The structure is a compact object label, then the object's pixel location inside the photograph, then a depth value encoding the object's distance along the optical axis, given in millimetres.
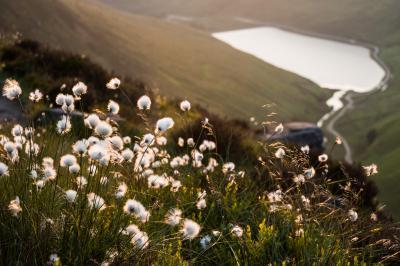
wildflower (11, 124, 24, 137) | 6371
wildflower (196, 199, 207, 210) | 6141
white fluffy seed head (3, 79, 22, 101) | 5082
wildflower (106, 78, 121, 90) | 5406
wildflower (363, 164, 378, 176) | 6572
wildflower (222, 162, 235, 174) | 7446
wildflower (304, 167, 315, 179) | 6557
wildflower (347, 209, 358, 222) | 6422
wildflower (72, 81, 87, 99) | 5324
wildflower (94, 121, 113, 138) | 4469
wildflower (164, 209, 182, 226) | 4498
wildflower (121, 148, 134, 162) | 5539
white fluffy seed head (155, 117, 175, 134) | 4625
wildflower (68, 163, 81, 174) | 5148
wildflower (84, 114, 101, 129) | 4820
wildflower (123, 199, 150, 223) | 4328
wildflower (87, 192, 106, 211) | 4607
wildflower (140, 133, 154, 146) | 6010
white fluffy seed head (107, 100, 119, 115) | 5348
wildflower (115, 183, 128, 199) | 5213
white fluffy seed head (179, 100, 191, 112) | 6242
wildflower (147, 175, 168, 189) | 5883
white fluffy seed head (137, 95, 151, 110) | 5273
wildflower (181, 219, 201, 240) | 4195
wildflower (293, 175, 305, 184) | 6305
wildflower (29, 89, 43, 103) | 5649
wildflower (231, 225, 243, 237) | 5602
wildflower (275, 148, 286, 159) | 6656
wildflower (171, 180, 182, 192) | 6489
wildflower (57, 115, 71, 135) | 5065
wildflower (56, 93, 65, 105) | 5334
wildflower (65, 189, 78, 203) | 4555
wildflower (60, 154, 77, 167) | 4488
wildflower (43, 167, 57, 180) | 4882
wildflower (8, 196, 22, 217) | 4277
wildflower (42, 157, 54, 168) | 5386
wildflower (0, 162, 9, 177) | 4363
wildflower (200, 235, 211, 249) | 5832
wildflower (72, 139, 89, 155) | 4355
